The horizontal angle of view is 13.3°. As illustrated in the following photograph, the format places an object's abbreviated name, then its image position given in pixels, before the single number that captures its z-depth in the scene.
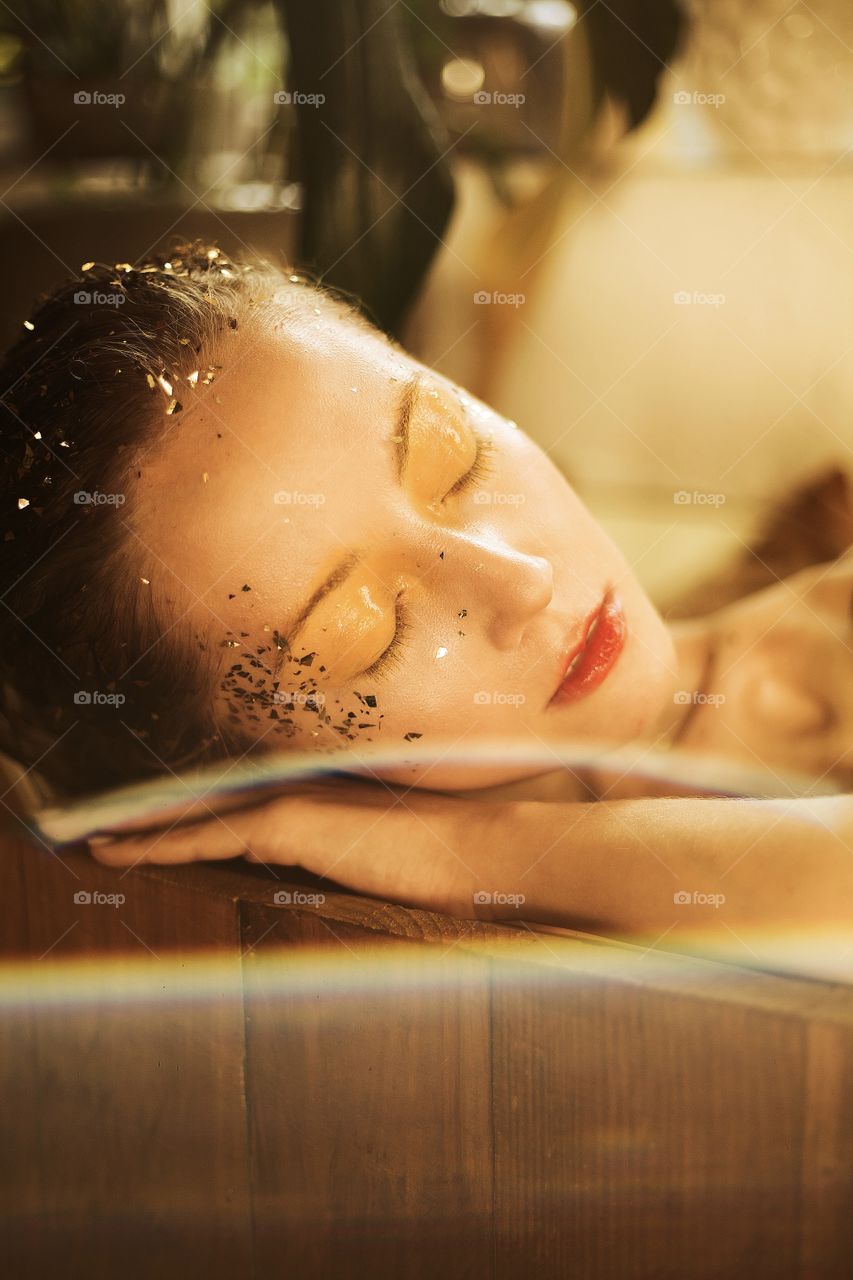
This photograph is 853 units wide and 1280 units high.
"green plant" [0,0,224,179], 1.21
